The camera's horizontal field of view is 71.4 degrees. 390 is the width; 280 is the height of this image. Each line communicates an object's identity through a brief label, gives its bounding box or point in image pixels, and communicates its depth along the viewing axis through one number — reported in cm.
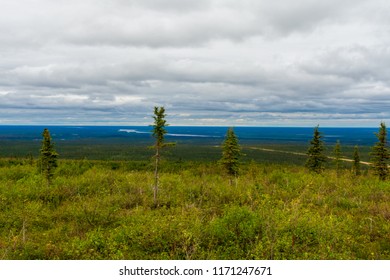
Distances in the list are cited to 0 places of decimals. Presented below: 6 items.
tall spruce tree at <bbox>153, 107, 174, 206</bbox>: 1716
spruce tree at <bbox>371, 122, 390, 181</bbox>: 3806
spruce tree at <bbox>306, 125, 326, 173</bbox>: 4032
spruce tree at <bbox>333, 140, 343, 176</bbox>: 5449
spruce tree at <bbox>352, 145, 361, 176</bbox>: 5481
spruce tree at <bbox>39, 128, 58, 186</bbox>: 2364
